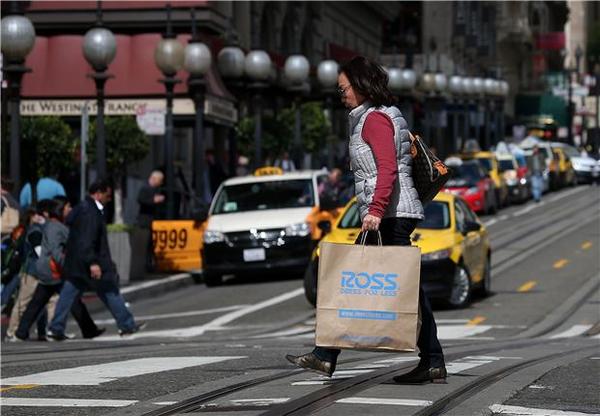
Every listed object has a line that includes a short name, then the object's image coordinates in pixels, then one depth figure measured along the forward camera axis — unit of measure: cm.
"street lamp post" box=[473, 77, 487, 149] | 6912
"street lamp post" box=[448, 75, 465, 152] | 6450
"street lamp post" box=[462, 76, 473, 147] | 6644
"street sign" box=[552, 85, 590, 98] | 11131
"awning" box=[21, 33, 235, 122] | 4044
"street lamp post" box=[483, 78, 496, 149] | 7151
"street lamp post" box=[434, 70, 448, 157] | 5966
